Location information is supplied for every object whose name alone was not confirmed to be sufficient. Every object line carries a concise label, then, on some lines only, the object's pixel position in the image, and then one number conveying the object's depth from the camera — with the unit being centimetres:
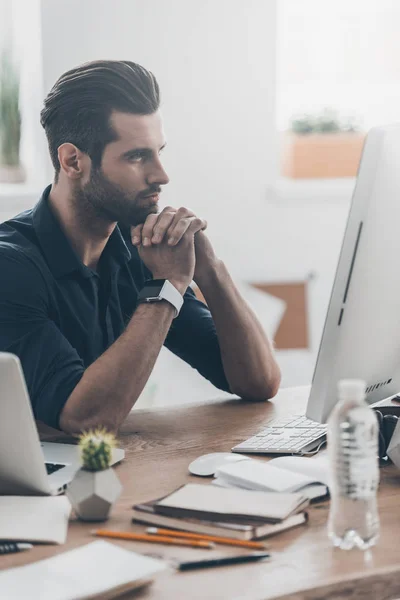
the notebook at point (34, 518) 175
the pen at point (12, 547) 172
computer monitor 189
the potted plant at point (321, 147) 528
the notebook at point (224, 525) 175
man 251
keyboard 213
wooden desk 162
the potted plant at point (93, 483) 179
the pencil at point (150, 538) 173
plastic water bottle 172
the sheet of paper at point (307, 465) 195
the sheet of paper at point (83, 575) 157
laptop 186
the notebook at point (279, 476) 189
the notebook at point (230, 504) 178
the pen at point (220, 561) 166
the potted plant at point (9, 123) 445
